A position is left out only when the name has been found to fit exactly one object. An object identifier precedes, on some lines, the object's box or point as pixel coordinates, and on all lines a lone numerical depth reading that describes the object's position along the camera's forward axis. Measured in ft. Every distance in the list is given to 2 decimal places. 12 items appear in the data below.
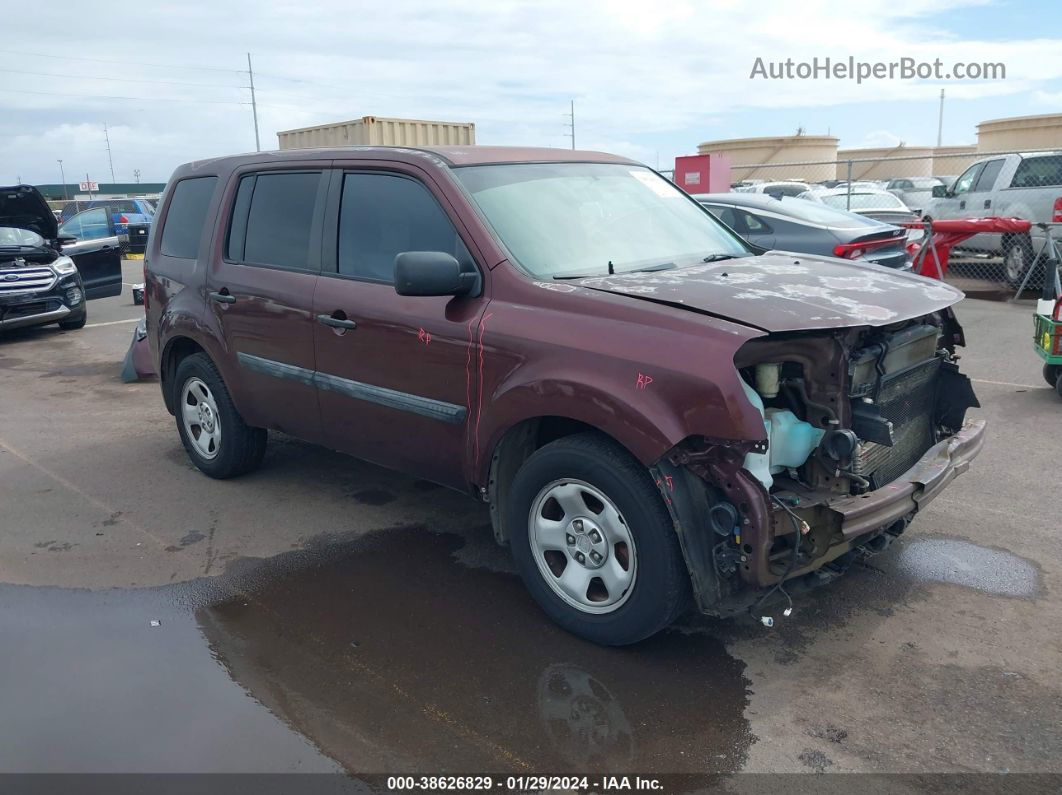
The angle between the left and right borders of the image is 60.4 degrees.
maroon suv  10.75
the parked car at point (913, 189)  93.97
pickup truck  42.65
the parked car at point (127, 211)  78.54
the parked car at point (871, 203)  56.18
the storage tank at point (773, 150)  142.10
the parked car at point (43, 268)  37.35
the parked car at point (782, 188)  85.51
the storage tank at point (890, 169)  138.00
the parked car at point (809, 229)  31.53
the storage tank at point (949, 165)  148.56
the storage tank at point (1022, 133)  90.97
